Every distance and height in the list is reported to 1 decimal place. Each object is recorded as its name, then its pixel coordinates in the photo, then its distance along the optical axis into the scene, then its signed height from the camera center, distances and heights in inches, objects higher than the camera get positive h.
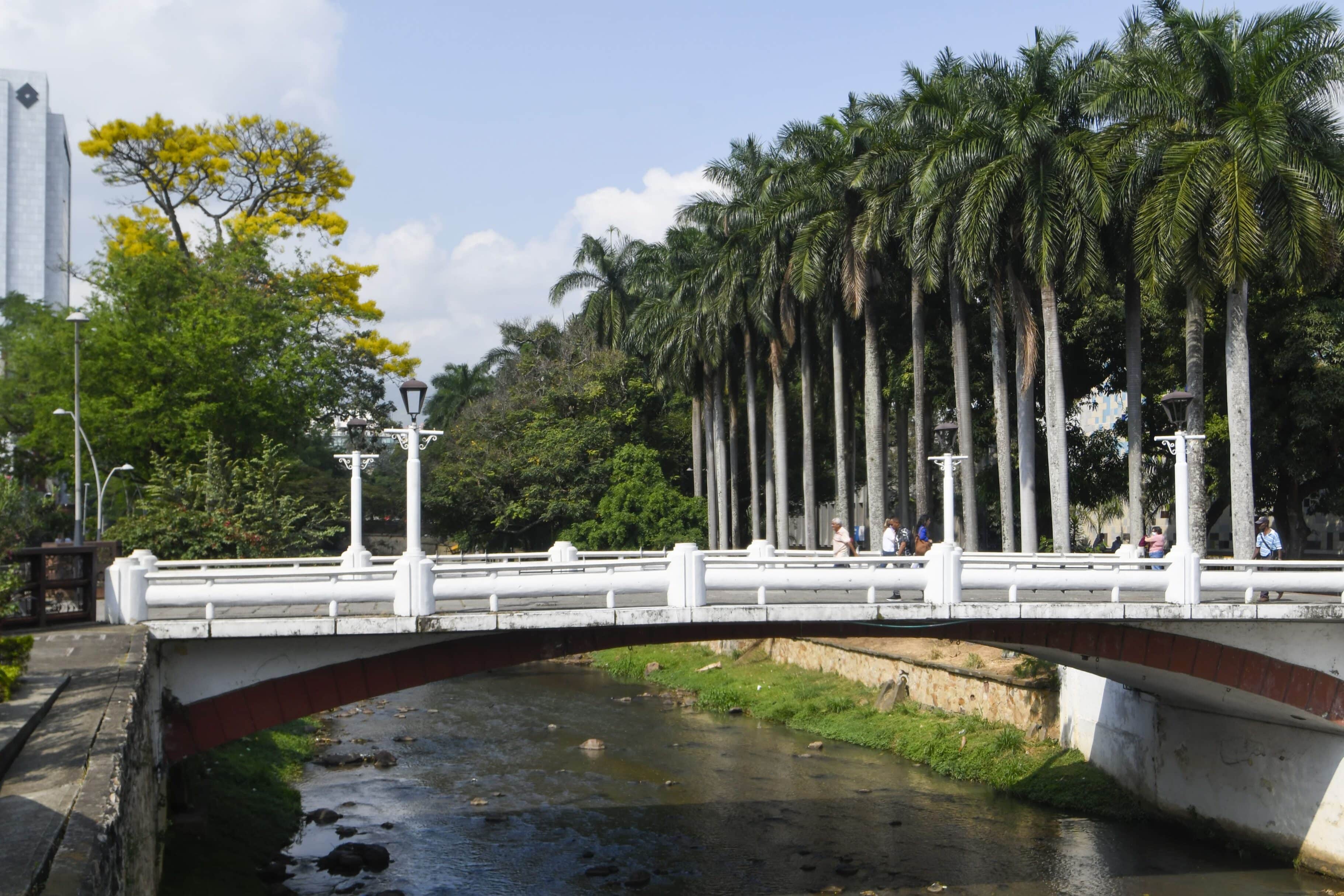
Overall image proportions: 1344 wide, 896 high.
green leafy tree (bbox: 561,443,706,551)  2006.6 +11.0
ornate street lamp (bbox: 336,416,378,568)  861.8 +24.6
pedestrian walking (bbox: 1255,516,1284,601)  957.2 -22.5
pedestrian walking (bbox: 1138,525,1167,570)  960.9 -23.7
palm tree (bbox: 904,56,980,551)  1334.9 +354.7
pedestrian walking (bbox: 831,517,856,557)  858.1 -15.8
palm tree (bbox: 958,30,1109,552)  1212.5 +324.8
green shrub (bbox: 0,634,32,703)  504.7 -49.9
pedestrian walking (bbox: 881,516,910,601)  963.3 -16.5
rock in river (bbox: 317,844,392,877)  826.8 -229.1
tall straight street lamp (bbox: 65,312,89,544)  1190.9 +58.3
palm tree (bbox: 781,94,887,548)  1528.1 +354.5
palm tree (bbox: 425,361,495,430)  3690.9 +443.1
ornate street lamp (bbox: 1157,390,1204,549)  765.9 +27.2
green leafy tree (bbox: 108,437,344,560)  1121.4 +14.4
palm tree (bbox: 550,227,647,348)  2568.9 +522.5
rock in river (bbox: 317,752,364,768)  1178.6 -226.2
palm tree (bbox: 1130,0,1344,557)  1039.0 +295.8
